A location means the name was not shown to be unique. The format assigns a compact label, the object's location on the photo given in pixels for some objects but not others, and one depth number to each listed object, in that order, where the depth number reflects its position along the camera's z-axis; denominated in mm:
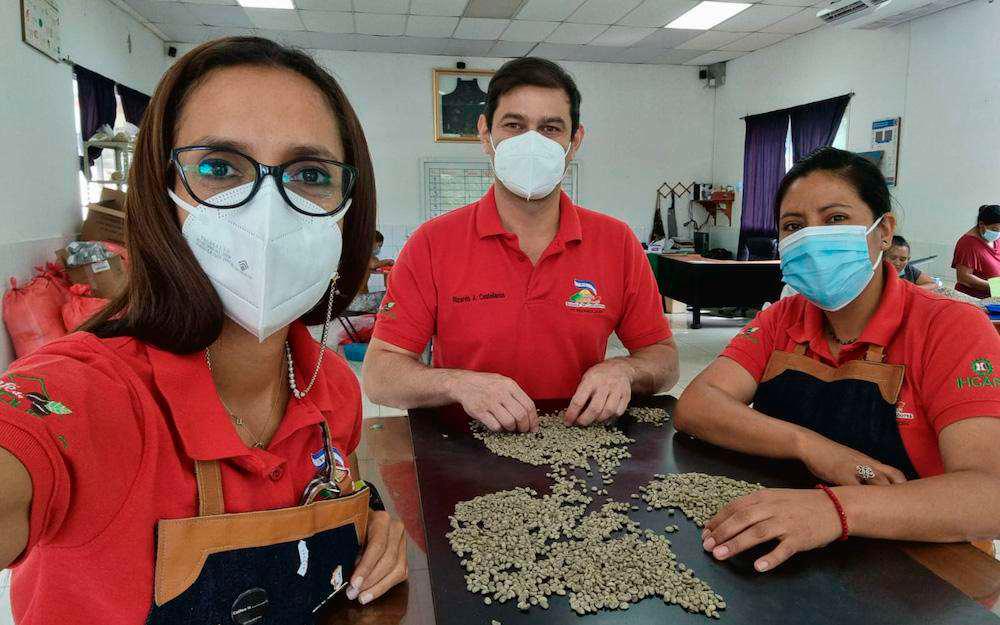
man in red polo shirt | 1941
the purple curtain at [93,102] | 5473
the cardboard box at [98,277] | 4531
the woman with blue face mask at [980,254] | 5191
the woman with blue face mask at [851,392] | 992
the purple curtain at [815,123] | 7230
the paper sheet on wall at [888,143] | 6496
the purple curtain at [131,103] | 6449
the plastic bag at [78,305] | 4117
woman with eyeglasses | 687
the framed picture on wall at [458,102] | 8742
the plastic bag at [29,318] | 4020
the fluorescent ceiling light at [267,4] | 6305
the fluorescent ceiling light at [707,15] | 6449
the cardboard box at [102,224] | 4922
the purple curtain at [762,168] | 8266
